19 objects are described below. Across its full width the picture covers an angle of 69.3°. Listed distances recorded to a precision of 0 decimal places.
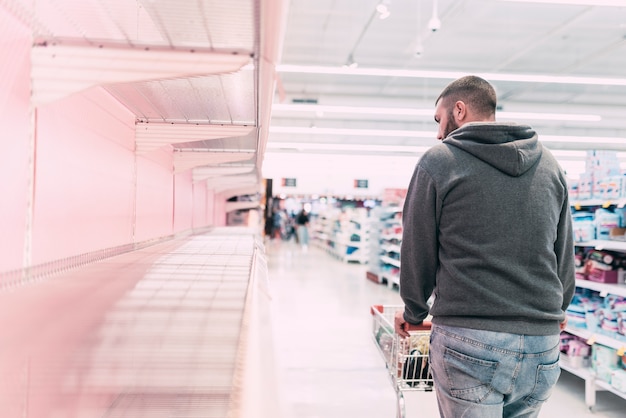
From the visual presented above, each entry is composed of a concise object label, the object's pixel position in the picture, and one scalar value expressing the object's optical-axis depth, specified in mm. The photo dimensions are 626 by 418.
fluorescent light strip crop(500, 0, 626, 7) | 4176
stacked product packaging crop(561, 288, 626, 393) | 3641
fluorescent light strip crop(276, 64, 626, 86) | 6504
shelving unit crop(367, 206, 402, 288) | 9859
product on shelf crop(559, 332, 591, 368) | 4082
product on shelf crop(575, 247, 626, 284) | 3947
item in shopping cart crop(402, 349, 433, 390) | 2215
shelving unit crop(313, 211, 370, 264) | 14930
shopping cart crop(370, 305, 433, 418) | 2168
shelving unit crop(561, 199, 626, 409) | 3615
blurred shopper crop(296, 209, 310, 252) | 19031
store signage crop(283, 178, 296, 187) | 19203
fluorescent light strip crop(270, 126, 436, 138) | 11109
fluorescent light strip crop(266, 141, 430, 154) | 13609
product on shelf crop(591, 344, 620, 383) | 3654
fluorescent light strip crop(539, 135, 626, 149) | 11820
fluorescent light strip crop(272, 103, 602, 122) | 8812
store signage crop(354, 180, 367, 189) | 19219
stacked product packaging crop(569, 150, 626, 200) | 3869
